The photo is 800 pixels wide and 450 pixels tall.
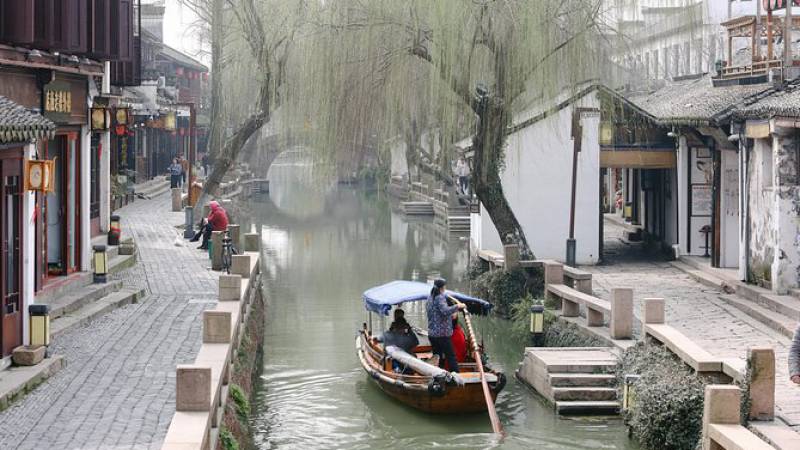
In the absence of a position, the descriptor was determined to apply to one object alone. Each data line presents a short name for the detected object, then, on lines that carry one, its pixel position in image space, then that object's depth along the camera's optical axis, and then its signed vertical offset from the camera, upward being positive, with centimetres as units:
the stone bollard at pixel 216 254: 2633 -117
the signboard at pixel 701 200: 2830 -2
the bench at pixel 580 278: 2175 -138
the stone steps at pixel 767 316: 1798 -177
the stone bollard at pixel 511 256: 2455 -111
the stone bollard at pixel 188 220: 3412 -61
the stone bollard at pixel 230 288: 1900 -135
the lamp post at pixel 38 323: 1520 -150
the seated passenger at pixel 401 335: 1867 -202
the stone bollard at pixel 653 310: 1655 -146
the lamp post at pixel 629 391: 1558 -237
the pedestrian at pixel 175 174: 5169 +99
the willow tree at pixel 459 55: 2297 +268
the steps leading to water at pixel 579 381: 1691 -250
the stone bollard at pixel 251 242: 2708 -94
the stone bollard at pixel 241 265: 2231 -118
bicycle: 2567 -110
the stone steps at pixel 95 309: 1778 -171
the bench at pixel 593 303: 1842 -163
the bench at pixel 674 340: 1377 -172
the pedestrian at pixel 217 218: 2812 -44
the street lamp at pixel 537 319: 2105 -200
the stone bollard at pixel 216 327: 1470 -150
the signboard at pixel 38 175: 1553 +29
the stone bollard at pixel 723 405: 1202 -196
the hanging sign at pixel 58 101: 1883 +150
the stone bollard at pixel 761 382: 1235 -180
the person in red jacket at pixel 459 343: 1819 -208
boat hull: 1683 -265
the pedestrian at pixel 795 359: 1026 -131
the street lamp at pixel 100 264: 2128 -112
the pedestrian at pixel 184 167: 5857 +148
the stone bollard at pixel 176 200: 4209 -6
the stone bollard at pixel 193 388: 1127 -170
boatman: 1750 -174
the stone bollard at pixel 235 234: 2803 -79
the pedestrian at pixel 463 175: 4753 +90
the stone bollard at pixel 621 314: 1831 -169
